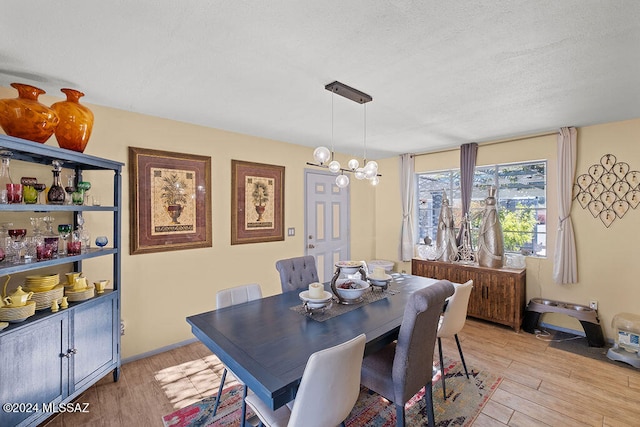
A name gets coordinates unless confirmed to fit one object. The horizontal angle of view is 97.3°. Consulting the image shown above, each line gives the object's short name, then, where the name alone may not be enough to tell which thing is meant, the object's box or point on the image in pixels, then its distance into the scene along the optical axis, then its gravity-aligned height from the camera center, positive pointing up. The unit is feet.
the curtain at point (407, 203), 16.06 +0.47
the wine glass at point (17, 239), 6.31 -0.66
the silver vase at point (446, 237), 13.57 -1.24
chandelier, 7.11 +1.44
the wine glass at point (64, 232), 7.18 -0.55
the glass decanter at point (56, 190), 6.83 +0.50
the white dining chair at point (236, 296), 7.00 -2.25
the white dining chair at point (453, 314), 7.37 -2.73
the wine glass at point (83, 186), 7.45 +0.65
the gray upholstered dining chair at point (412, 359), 5.19 -2.91
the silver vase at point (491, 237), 12.15 -1.12
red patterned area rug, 6.53 -4.89
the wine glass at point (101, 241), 7.95 -0.87
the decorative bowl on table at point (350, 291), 7.05 -2.02
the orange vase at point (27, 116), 6.05 +2.07
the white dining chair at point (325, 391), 3.85 -2.62
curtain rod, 11.72 +3.22
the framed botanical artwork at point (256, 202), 11.80 +0.38
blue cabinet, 5.48 -2.95
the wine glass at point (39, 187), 6.51 +0.55
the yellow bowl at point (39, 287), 6.56 -1.81
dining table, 4.11 -2.37
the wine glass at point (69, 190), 7.42 +0.54
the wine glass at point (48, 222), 7.42 -0.31
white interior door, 14.66 -0.56
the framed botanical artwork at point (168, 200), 9.37 +0.37
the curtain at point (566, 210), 10.94 +0.06
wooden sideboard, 11.39 -3.34
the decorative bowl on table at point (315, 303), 6.48 -2.13
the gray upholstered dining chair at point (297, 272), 8.85 -2.01
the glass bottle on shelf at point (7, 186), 5.82 +0.51
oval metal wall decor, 10.05 +0.84
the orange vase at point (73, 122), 6.85 +2.19
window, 12.12 +0.54
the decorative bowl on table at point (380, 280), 8.48 -2.08
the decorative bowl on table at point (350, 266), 8.17 -1.60
